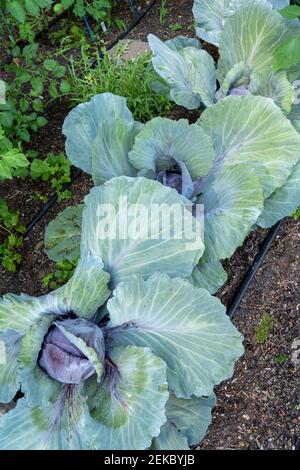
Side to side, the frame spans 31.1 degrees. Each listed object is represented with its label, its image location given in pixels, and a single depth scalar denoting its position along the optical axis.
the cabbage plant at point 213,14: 2.66
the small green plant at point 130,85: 2.75
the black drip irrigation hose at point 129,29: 3.14
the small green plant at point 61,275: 2.39
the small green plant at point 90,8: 3.03
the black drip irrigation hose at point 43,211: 2.59
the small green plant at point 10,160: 1.93
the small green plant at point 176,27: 3.14
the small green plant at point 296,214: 2.52
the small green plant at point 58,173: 2.62
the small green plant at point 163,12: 3.18
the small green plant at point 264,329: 2.27
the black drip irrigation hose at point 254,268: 2.34
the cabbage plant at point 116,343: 1.62
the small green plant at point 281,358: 2.24
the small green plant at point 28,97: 2.57
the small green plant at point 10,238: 2.45
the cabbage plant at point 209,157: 1.95
